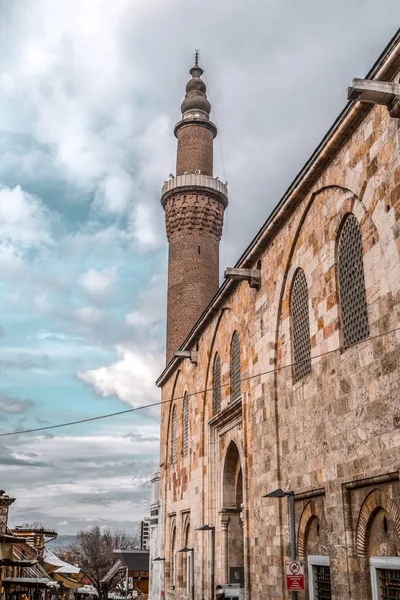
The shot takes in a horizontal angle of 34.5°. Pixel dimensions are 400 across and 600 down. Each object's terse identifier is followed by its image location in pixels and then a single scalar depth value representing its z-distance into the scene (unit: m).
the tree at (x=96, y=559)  64.24
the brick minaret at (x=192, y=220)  29.47
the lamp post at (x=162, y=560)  25.13
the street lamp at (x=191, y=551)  20.18
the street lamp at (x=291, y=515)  11.42
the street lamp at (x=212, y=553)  17.23
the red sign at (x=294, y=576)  10.27
